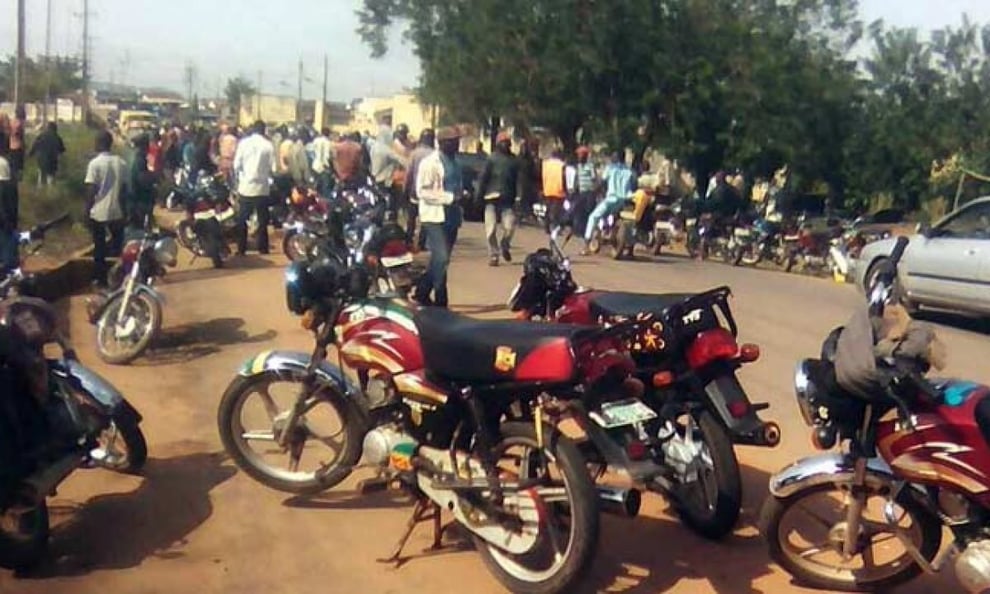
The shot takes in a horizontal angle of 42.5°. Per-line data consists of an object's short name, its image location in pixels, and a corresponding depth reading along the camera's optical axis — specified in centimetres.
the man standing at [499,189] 1519
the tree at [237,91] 10256
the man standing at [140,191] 1295
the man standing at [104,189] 1231
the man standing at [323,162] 1869
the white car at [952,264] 1304
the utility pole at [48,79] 3792
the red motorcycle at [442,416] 489
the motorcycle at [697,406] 554
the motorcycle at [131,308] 948
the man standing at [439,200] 1112
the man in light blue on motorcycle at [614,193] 1870
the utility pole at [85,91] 5497
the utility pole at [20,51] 3244
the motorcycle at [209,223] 1484
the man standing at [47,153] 2325
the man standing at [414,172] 1347
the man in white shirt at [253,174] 1553
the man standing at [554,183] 1950
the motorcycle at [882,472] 465
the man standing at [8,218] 951
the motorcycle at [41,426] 517
